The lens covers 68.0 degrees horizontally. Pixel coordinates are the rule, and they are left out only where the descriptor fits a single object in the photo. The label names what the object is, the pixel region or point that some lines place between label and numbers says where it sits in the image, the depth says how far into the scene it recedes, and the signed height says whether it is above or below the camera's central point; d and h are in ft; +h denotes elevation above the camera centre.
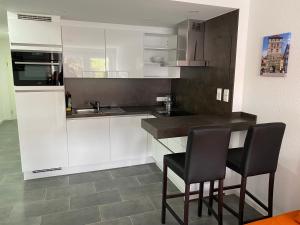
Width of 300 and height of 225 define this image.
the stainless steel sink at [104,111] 10.94 -1.72
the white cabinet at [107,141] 10.47 -3.16
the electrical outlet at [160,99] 13.47 -1.30
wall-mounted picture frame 6.66 +0.75
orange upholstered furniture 4.58 -2.94
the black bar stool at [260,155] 5.84 -2.06
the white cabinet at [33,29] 8.82 +1.87
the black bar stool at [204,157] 5.49 -2.02
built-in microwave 9.19 +0.32
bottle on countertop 11.02 -1.28
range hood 9.61 +1.49
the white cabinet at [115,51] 10.36 +1.27
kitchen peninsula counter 6.45 -1.46
